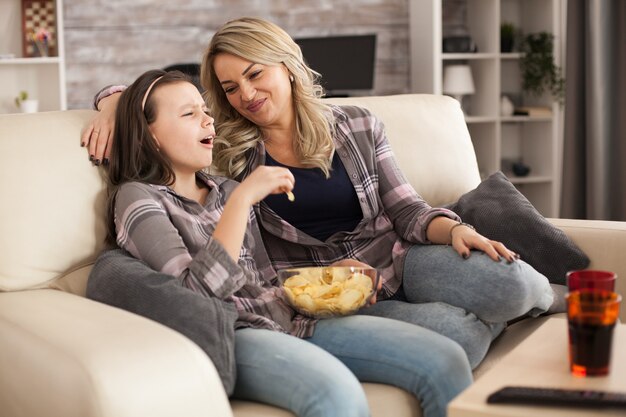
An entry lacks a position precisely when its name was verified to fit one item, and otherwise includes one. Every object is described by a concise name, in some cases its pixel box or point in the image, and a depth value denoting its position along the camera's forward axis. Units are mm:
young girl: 1617
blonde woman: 2016
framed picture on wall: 4805
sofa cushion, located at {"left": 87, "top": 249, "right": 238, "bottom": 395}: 1630
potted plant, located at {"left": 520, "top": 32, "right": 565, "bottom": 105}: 5223
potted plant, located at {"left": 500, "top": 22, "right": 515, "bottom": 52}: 5391
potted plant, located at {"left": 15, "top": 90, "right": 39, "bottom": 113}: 4652
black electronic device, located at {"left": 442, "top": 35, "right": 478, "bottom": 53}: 5297
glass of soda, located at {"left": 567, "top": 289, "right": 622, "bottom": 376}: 1354
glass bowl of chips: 1804
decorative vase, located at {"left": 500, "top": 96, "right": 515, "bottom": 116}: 5422
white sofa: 1392
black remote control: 1280
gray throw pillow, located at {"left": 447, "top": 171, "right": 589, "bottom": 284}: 2281
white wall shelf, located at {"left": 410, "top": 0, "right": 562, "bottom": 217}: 5270
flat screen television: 5113
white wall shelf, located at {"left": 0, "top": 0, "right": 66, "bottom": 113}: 4820
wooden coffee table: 1289
